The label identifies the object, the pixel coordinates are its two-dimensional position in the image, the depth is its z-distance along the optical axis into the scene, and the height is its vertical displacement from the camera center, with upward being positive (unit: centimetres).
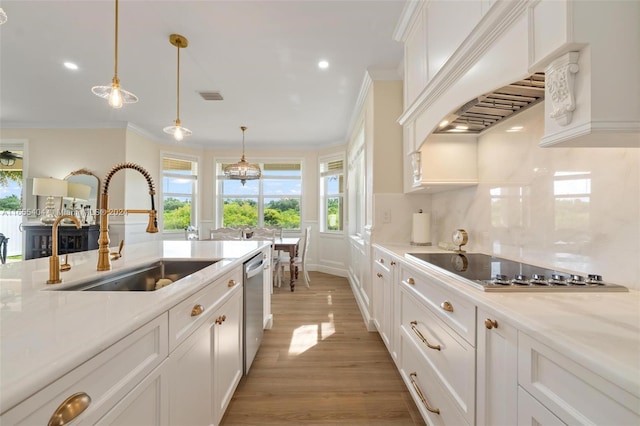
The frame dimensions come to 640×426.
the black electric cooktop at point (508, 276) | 92 -24
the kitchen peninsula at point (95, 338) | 46 -27
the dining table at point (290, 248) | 423 -52
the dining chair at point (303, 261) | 445 -75
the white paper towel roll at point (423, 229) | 239 -10
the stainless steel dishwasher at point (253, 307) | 180 -68
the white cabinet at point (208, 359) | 95 -64
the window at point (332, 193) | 539 +48
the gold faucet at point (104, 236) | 122 -10
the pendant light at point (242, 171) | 449 +75
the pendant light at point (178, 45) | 234 +154
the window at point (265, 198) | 602 +40
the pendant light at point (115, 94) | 185 +87
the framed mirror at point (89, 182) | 449 +53
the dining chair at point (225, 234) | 452 -32
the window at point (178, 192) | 551 +47
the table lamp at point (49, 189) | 386 +35
